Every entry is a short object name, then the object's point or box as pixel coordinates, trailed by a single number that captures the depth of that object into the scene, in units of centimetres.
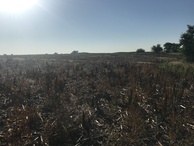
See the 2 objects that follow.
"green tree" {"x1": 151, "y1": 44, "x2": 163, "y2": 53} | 4355
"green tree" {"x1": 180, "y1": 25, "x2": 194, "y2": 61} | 1740
